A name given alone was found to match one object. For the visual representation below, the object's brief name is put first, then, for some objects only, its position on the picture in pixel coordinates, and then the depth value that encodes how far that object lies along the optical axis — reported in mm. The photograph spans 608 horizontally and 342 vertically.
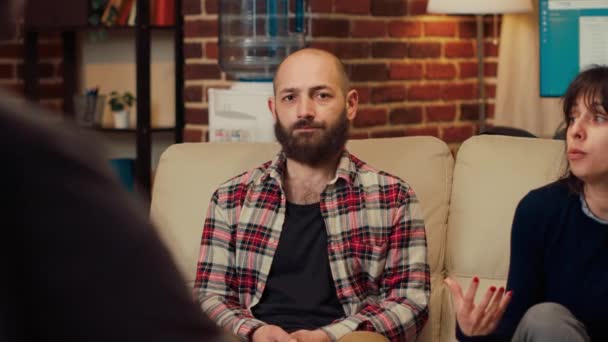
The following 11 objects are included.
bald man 3528
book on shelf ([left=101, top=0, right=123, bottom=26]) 7010
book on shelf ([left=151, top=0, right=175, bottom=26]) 6728
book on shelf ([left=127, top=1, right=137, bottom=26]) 6901
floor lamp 5925
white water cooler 4952
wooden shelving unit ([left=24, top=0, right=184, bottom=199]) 6814
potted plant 7147
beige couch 3772
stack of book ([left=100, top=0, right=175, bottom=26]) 6746
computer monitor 5328
